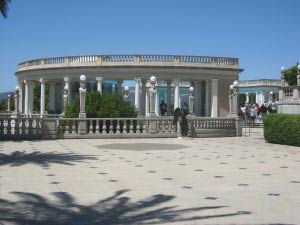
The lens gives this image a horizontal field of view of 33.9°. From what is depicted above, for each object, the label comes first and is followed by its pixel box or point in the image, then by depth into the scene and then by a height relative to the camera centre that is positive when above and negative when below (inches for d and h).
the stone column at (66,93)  1541.3 +71.2
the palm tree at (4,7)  592.6 +130.5
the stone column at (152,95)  1057.5 +41.6
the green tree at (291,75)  3085.6 +254.2
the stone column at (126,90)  1424.7 +72.8
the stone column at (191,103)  1140.5 +28.0
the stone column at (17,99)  1710.4 +53.0
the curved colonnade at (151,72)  1759.4 +154.7
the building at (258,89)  3184.1 +177.7
